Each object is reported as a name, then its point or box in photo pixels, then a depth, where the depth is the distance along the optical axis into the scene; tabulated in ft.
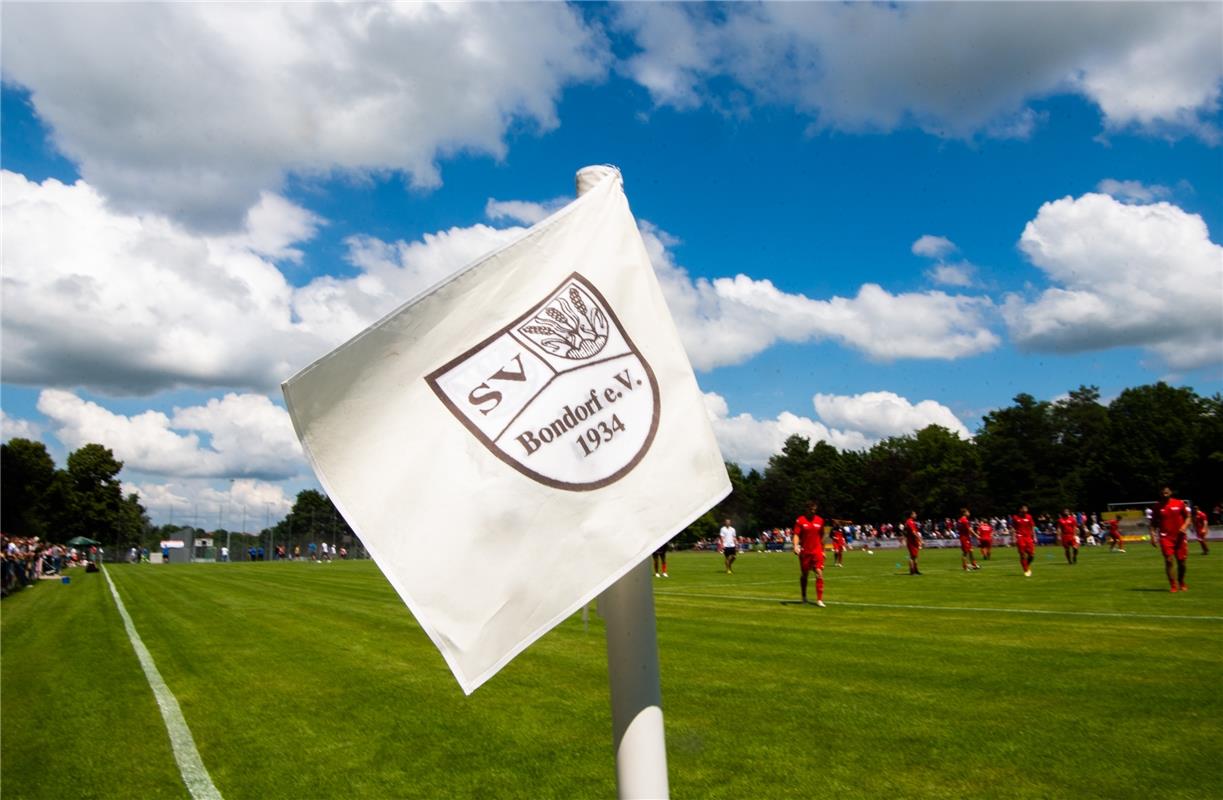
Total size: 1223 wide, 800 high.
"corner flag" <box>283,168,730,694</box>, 5.50
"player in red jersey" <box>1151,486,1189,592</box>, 58.90
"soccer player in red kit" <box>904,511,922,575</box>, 86.79
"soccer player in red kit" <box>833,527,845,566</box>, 120.96
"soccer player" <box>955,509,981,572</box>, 93.66
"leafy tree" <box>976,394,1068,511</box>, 370.73
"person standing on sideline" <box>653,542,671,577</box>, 101.18
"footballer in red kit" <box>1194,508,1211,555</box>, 118.27
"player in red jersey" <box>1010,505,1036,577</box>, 82.07
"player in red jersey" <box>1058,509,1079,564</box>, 102.12
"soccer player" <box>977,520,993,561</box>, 106.32
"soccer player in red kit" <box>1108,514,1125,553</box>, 143.23
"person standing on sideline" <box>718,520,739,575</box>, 110.32
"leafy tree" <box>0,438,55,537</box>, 259.19
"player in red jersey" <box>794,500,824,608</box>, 59.26
